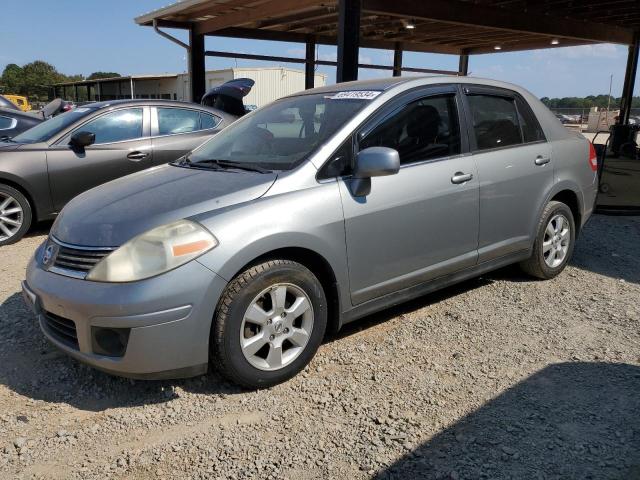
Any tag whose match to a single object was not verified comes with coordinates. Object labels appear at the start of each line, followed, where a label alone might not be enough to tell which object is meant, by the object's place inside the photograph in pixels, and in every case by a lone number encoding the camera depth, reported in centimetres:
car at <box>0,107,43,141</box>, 785
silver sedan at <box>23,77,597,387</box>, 270
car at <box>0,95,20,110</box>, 1058
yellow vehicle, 2911
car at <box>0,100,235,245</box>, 598
